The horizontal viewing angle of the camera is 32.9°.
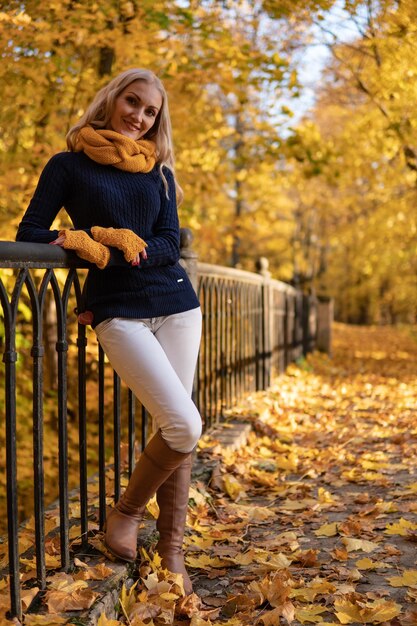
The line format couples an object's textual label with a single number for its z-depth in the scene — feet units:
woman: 8.68
